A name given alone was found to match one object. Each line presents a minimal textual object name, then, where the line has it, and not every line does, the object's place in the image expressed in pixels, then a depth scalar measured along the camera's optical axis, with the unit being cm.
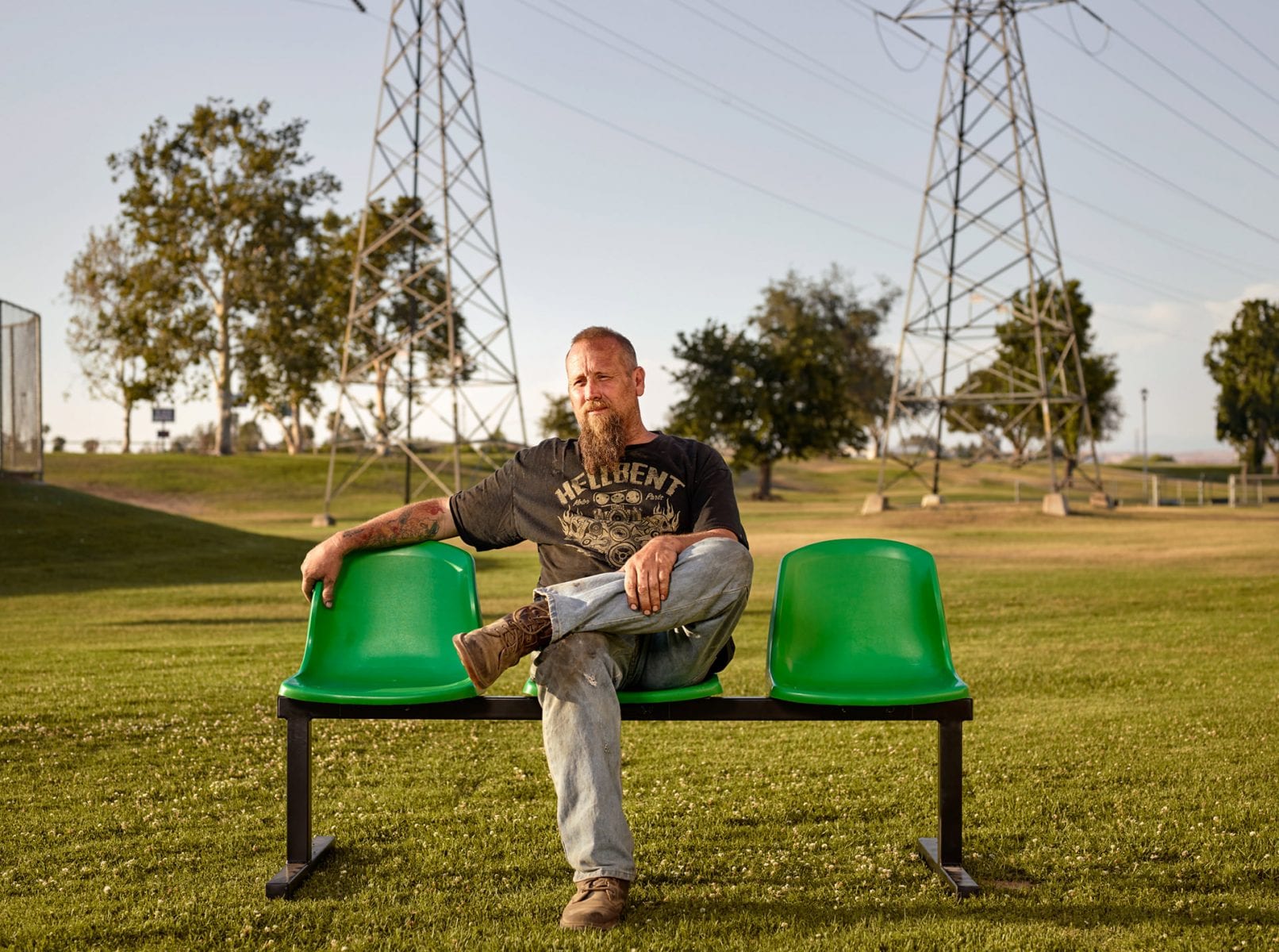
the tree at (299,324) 5538
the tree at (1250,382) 7338
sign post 6481
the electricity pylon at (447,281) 2797
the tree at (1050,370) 5556
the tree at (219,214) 5422
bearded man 369
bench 398
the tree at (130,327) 5494
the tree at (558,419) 6806
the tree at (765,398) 5119
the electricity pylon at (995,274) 3141
